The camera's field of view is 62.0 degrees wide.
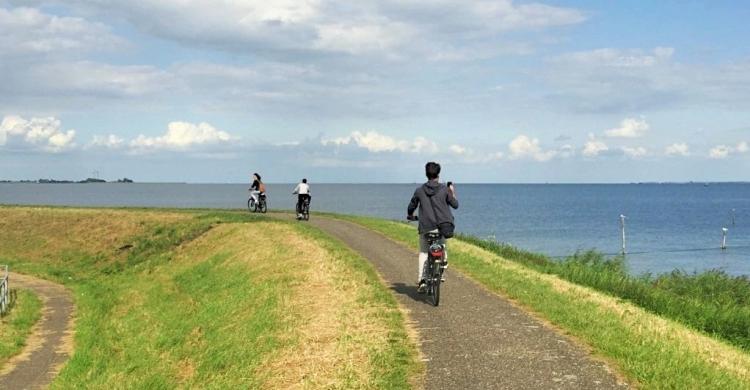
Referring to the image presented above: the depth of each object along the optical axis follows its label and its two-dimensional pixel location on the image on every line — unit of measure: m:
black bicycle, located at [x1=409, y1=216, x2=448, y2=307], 13.55
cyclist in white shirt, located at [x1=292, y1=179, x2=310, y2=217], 35.03
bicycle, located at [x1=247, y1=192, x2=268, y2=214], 41.94
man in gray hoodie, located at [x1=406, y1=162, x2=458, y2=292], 13.48
